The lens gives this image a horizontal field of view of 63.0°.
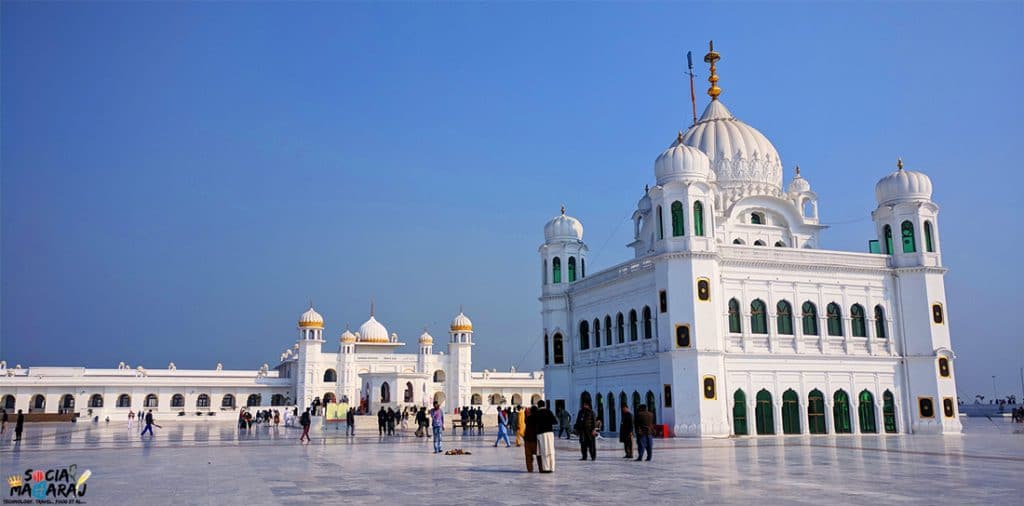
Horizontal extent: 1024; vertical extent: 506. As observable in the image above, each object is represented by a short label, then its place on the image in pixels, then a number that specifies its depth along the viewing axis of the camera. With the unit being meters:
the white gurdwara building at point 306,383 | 66.88
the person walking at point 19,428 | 29.34
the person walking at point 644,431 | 18.76
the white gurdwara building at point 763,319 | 31.44
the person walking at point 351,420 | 36.00
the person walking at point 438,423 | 22.50
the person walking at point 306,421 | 28.35
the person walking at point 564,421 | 31.25
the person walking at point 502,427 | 25.49
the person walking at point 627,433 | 19.50
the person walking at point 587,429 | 18.83
